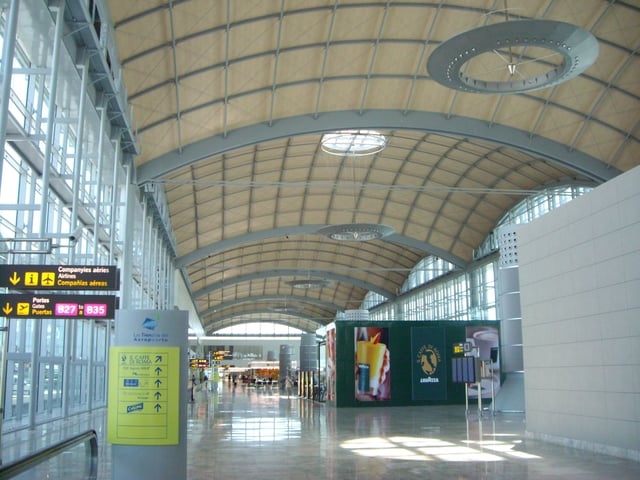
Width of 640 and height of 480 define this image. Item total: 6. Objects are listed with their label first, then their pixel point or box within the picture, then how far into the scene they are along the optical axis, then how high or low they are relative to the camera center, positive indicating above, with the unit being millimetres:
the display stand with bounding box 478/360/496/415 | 36988 -1560
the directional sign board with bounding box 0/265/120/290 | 14180 +1520
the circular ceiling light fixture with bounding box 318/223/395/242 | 44281 +7370
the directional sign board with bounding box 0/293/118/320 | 14750 +911
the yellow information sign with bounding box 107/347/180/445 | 10906 -806
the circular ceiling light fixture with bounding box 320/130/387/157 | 45344 +13473
